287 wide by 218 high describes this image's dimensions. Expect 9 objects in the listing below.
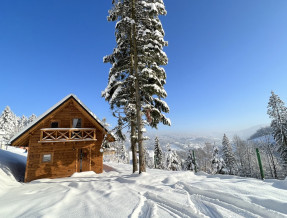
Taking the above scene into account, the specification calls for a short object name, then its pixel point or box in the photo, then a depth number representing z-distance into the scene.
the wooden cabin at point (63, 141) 12.16
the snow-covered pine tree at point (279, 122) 22.58
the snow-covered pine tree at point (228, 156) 35.50
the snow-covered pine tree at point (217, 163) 29.55
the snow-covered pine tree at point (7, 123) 43.50
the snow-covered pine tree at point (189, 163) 29.66
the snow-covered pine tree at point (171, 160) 30.54
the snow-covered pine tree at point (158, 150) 35.62
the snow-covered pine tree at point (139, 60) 9.45
